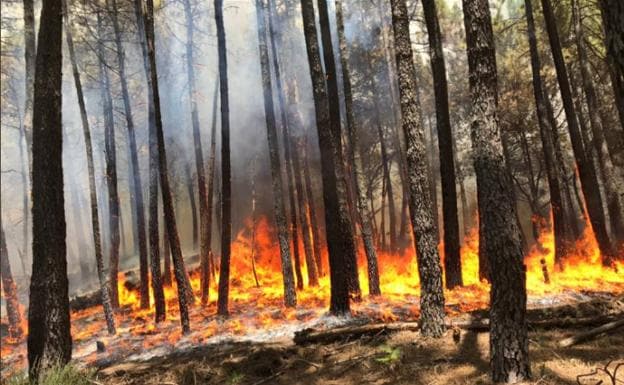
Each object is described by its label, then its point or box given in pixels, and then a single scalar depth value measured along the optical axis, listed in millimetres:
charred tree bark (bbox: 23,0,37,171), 11891
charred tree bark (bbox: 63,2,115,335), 13281
